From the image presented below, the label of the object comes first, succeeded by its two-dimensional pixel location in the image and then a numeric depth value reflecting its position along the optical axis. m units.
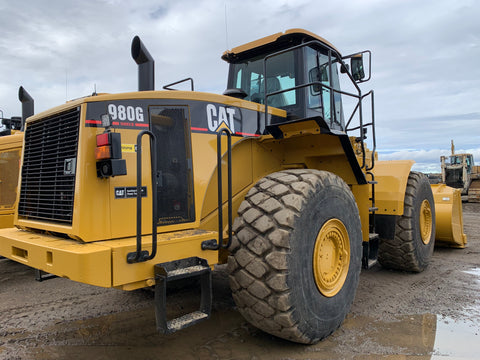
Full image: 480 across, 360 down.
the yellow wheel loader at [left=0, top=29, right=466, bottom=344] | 2.62
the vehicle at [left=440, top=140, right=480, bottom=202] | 19.55
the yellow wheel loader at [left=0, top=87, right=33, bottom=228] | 6.11
